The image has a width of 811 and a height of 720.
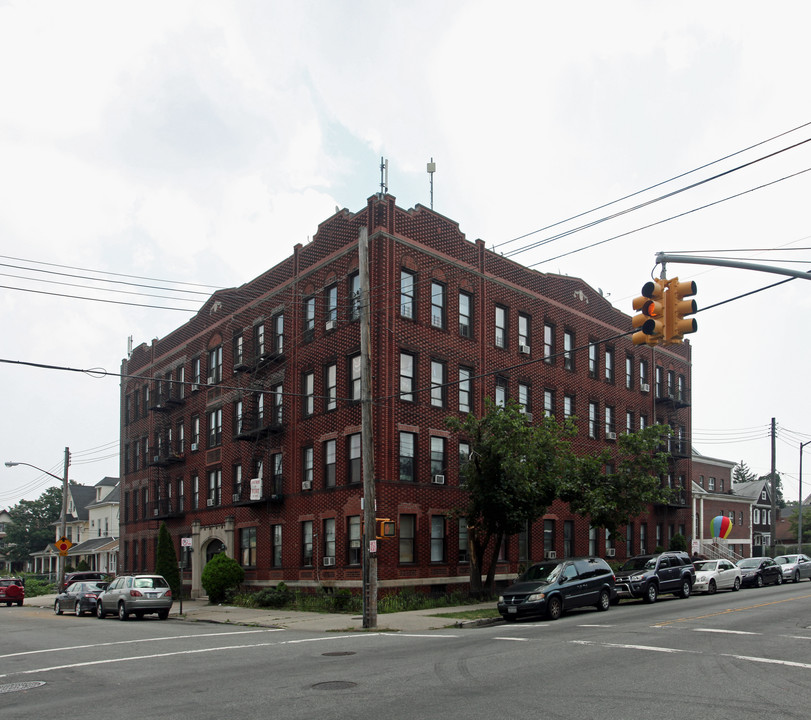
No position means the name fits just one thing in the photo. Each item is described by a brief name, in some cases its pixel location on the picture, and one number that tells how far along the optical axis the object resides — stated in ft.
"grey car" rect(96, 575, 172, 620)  92.32
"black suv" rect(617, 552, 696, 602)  91.20
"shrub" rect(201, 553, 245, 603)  110.52
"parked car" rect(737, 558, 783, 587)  123.34
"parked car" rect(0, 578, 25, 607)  139.13
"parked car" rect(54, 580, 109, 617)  104.17
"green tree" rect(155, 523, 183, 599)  129.59
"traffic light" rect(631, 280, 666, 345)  42.91
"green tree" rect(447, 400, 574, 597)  87.71
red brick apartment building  98.22
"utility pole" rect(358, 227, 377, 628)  72.38
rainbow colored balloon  187.42
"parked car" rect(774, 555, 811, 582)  136.87
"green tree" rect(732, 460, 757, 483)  435.12
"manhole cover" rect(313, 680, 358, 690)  38.29
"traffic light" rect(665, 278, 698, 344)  42.44
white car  107.24
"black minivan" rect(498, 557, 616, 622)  73.10
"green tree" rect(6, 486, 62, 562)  296.92
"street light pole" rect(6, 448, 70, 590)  151.49
